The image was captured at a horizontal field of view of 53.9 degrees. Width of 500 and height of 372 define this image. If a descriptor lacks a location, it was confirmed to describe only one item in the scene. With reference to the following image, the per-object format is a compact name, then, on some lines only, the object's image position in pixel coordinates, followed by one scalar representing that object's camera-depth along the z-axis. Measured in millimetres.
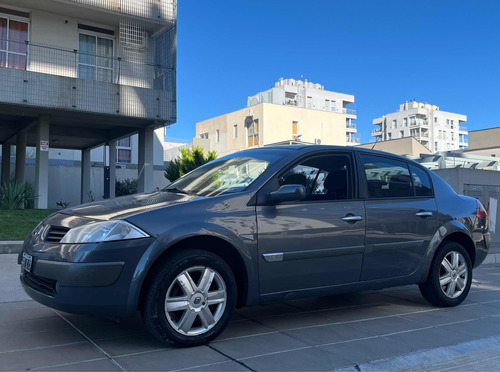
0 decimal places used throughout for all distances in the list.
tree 20900
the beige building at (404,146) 32550
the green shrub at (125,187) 23312
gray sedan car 3506
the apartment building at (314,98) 76088
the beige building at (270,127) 62812
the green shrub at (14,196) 13625
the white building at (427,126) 97494
